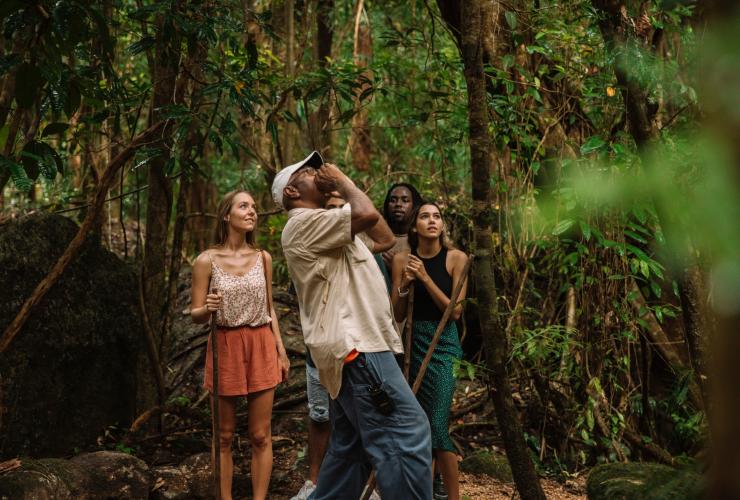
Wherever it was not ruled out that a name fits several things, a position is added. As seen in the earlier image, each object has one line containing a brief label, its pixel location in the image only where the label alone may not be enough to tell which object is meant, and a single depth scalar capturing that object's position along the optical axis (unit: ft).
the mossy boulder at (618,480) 10.75
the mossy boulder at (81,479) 13.08
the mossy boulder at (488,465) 18.53
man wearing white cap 9.95
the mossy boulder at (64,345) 16.93
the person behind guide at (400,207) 16.70
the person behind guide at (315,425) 15.85
